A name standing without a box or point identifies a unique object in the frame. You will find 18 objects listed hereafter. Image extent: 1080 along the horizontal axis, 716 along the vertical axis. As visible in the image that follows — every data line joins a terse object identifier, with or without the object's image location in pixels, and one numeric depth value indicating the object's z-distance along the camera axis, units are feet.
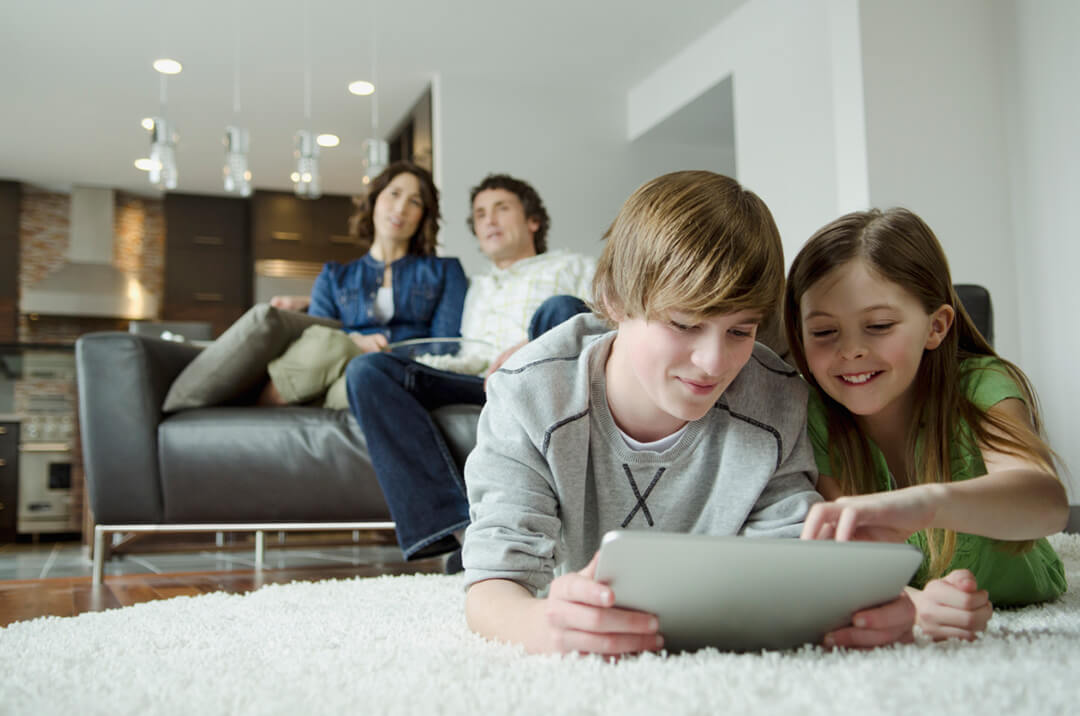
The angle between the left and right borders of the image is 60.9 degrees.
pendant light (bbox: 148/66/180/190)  13.53
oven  19.44
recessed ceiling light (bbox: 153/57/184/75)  17.56
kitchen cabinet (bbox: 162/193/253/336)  25.89
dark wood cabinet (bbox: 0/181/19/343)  24.44
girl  3.62
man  6.70
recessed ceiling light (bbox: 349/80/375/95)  18.99
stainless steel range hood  24.63
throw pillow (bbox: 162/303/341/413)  8.14
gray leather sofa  7.75
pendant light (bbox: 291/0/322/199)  13.99
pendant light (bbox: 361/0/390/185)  14.83
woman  10.25
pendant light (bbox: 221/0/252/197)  13.69
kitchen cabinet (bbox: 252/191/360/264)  25.55
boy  3.08
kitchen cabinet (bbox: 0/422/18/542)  19.25
